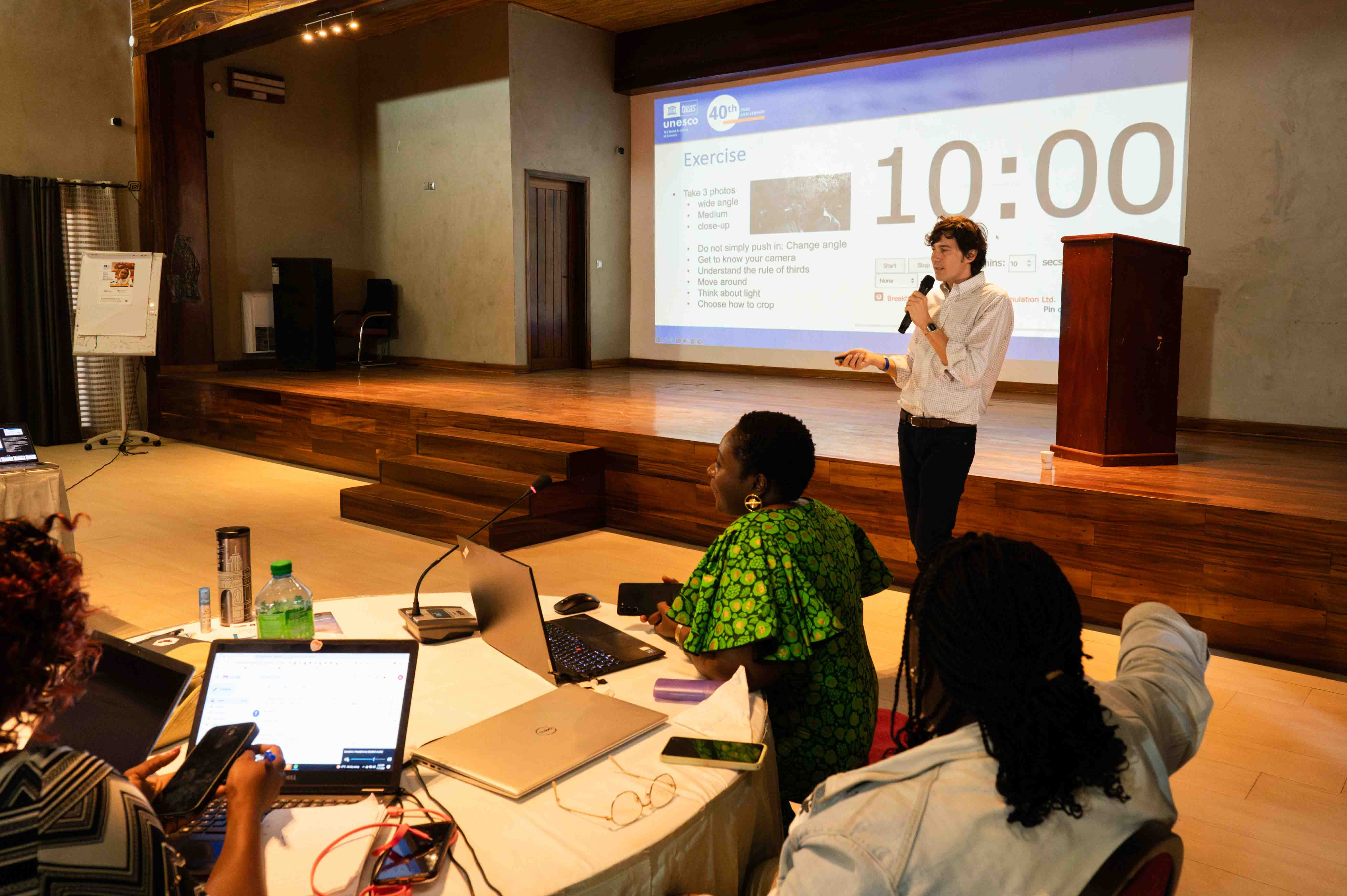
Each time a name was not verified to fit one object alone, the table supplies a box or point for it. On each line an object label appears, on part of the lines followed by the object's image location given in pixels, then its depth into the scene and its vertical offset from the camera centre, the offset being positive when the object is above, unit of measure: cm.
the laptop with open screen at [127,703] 135 -51
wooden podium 469 -13
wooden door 945 +49
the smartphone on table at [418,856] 115 -62
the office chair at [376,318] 1004 +8
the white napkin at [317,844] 115 -62
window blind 833 +66
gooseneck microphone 208 -35
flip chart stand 786 -87
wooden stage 359 -70
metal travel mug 209 -52
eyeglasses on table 129 -62
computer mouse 218 -60
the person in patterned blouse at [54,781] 82 -38
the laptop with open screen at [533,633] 174 -58
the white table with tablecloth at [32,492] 379 -62
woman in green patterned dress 167 -50
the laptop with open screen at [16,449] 388 -47
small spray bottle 201 -57
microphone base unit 198 -59
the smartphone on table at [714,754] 141 -60
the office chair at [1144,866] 91 -50
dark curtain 801 +9
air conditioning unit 962 +2
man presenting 338 -14
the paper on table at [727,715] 151 -60
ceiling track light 761 +231
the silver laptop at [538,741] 137 -60
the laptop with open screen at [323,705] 134 -51
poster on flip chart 783 +20
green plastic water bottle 184 -51
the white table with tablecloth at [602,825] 118 -63
